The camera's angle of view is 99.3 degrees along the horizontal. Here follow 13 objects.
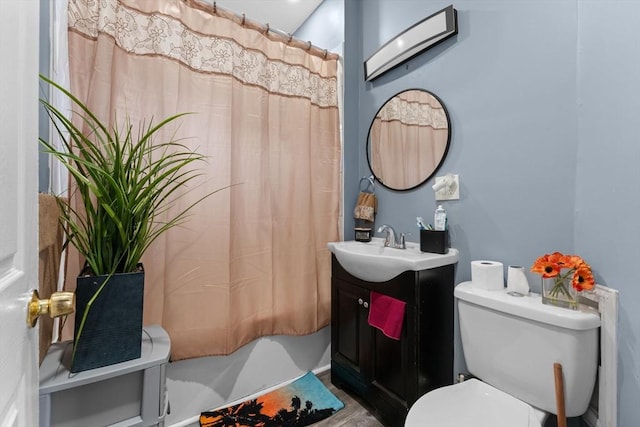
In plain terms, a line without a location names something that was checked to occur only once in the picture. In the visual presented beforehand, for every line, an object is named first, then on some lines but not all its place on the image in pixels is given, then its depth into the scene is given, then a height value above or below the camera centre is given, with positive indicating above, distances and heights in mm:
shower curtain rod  1369 +1030
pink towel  1216 -483
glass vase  913 -278
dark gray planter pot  766 -333
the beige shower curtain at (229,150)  1188 +340
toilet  855 -527
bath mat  1369 -1068
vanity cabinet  1196 -647
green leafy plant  768 -11
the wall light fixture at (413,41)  1311 +915
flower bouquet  875 -214
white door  354 +1
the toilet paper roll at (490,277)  1089 -263
